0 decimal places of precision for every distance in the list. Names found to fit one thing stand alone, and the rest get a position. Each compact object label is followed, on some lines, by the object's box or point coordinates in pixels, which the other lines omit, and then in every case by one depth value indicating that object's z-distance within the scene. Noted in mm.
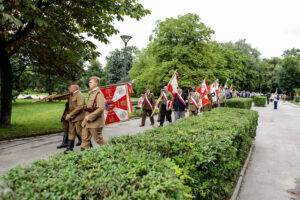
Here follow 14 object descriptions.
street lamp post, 14138
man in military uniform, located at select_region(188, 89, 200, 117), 12114
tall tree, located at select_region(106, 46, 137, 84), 57875
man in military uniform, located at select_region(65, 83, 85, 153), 6250
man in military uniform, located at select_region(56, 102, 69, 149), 7258
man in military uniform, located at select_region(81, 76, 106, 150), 5500
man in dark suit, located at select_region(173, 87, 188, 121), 10922
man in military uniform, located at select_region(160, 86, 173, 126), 10938
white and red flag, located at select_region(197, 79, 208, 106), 12562
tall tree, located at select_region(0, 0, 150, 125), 8844
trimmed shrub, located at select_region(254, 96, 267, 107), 32312
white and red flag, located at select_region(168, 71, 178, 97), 11031
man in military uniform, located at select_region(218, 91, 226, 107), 20161
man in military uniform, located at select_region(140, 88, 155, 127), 12070
